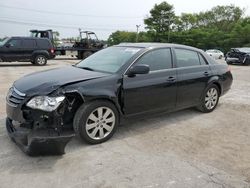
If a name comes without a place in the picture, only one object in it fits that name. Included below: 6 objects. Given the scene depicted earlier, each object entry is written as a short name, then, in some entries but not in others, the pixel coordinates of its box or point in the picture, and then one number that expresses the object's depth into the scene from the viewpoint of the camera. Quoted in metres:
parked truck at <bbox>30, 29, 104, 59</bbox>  15.68
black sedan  2.67
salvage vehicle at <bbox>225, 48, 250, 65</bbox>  13.35
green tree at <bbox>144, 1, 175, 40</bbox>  38.60
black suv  11.00
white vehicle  22.89
